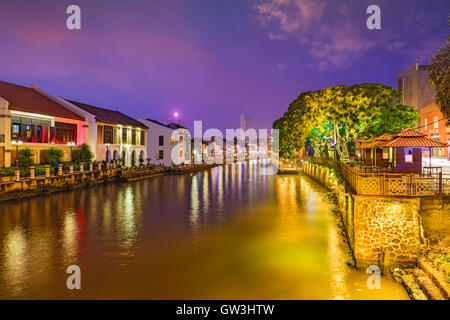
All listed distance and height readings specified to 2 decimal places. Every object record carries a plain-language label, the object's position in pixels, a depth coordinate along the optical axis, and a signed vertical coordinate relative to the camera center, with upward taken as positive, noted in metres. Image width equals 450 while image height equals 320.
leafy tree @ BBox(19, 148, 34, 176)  29.94 -0.30
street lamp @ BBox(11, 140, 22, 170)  32.22 +1.47
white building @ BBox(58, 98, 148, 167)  45.31 +3.54
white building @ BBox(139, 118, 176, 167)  64.38 +2.82
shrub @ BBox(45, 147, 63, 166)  35.44 +0.08
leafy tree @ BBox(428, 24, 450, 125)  15.10 +3.78
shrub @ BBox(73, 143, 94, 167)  40.70 +0.19
